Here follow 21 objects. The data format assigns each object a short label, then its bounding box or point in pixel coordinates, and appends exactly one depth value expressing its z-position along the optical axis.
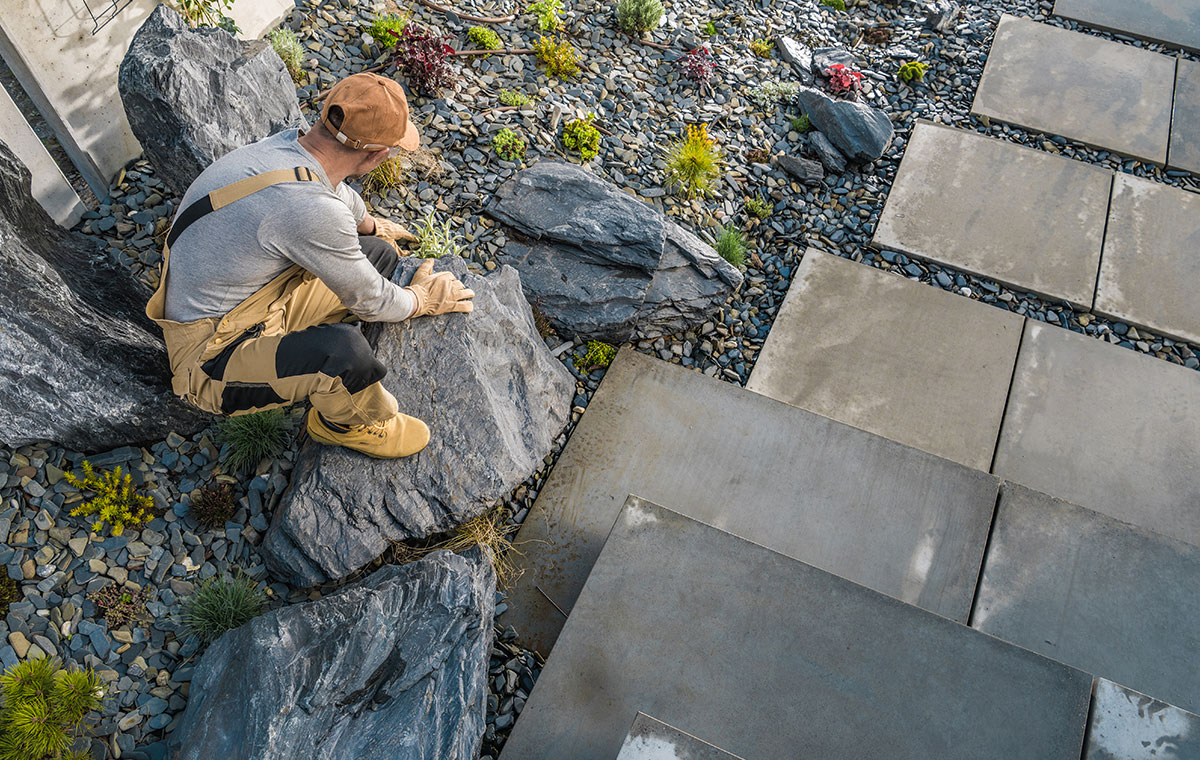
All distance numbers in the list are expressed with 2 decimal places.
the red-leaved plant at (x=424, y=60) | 5.02
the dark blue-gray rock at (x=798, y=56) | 6.43
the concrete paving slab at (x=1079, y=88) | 6.09
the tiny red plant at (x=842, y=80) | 6.25
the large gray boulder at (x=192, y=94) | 3.65
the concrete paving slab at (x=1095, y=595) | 3.41
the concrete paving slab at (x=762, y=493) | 3.61
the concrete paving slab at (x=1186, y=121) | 5.90
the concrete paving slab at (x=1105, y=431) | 4.11
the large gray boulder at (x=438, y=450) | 3.24
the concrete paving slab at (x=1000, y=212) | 5.18
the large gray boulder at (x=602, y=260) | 4.40
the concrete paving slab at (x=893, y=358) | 4.36
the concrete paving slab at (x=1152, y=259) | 4.98
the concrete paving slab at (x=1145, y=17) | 6.96
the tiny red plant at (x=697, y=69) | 5.96
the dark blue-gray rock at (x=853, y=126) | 5.73
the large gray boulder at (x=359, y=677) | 2.55
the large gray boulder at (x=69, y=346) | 3.02
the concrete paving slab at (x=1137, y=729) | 2.70
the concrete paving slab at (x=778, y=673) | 2.80
